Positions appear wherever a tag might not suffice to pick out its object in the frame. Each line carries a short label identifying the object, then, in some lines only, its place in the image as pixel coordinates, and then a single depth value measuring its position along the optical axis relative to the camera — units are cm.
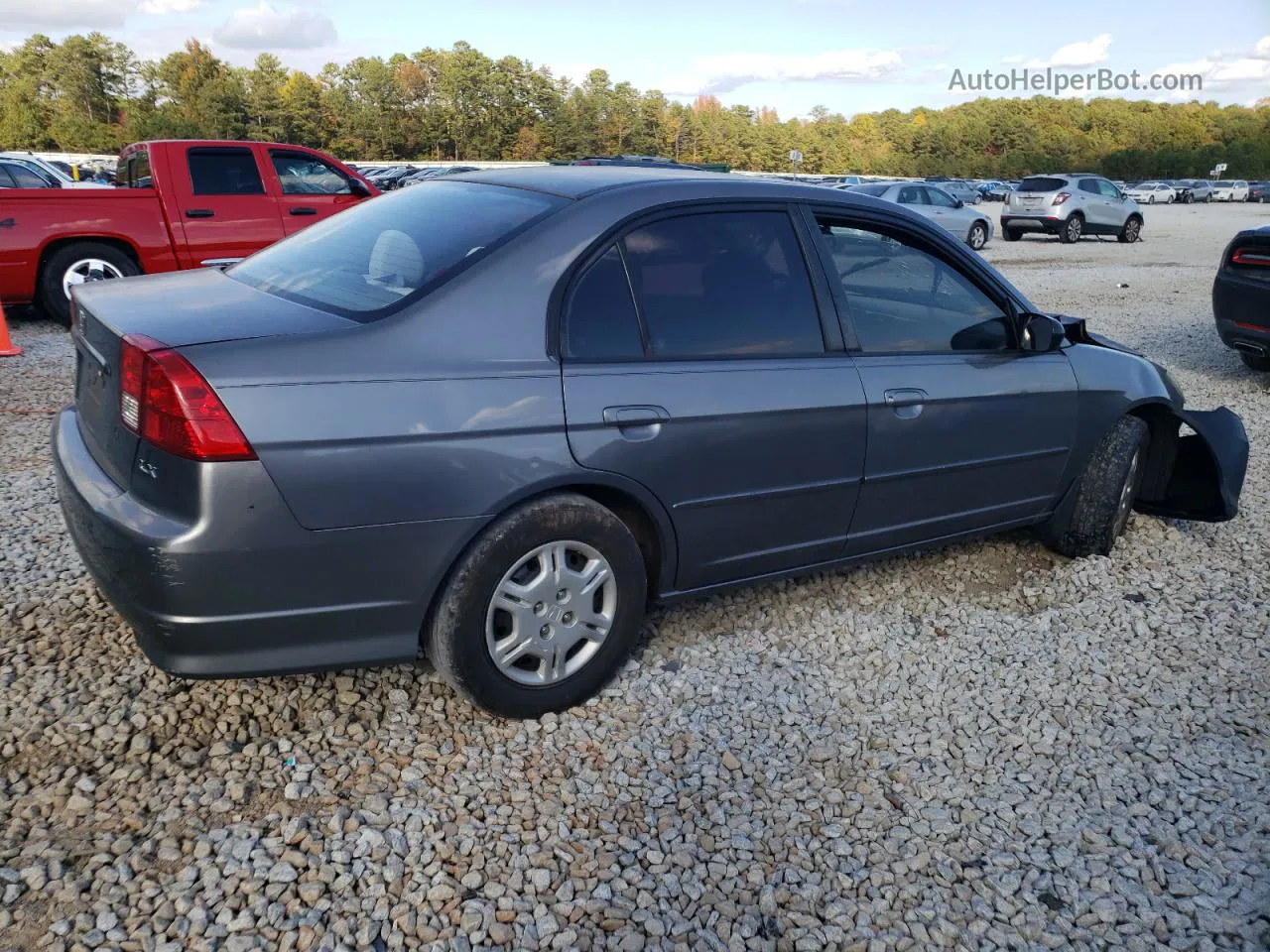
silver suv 2347
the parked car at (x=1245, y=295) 766
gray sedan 242
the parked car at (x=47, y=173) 1538
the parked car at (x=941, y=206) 2034
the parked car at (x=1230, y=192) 6138
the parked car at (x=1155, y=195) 5631
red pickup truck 865
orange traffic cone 796
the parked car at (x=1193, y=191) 5844
